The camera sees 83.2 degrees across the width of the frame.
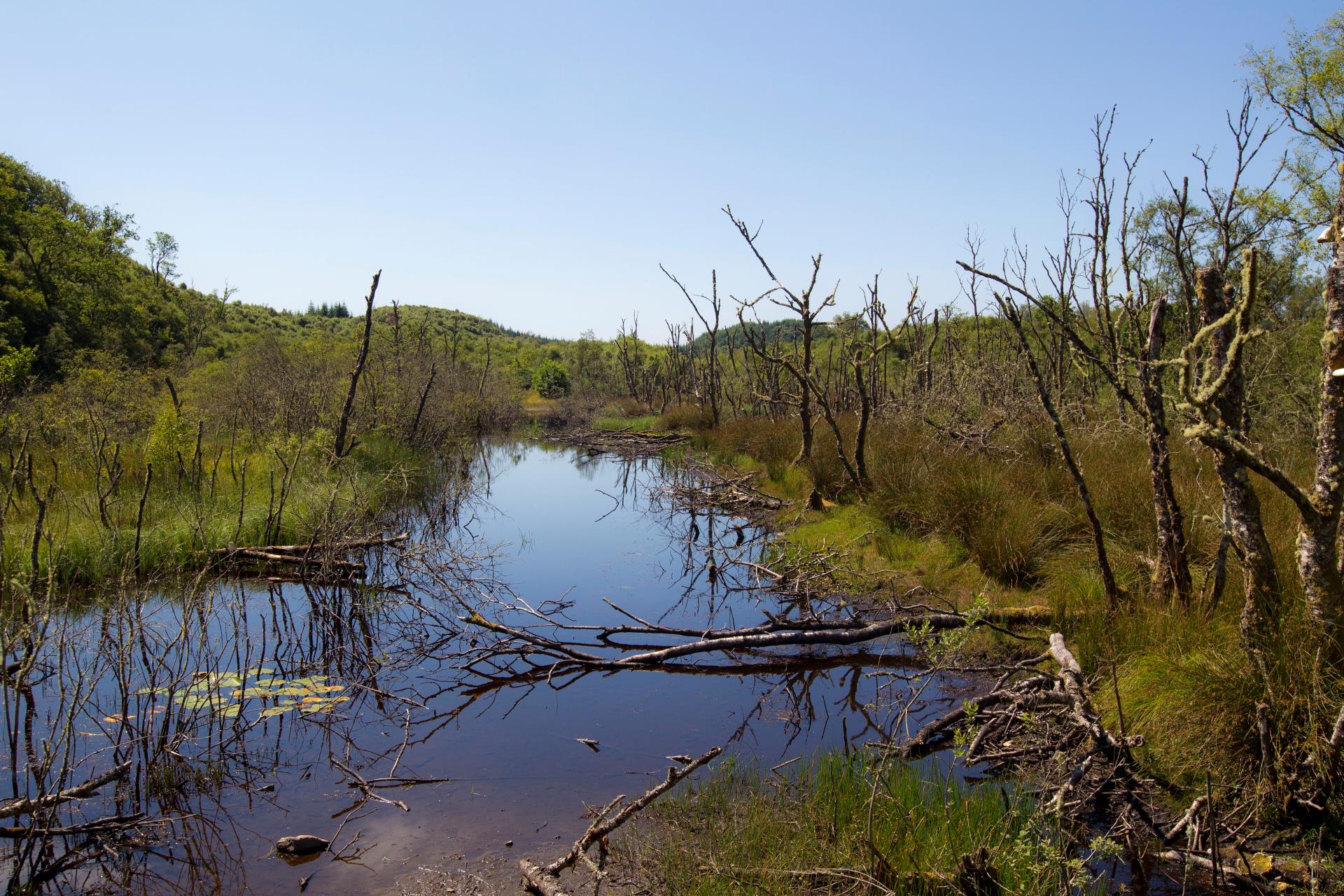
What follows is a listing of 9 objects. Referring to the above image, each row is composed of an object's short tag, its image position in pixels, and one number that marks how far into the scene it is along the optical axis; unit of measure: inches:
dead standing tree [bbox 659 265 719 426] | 771.4
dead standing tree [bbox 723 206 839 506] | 459.5
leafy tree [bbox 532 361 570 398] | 2034.9
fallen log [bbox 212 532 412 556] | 364.0
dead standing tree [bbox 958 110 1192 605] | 200.2
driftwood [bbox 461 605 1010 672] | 265.4
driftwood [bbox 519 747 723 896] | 148.6
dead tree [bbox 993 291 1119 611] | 220.5
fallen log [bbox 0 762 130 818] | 148.0
